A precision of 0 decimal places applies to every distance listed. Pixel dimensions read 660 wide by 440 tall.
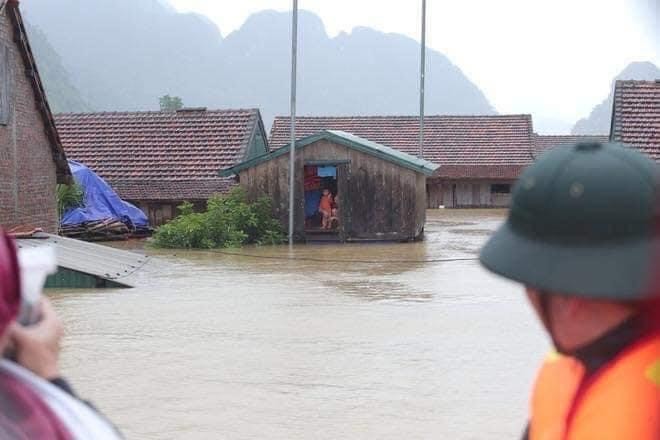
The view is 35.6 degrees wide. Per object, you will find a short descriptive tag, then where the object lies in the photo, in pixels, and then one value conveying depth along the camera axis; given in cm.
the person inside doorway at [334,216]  2456
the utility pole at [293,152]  2238
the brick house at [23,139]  1767
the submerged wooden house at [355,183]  2259
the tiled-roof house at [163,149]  2762
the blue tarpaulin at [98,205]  2372
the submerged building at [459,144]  3875
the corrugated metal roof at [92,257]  1375
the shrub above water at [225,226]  2112
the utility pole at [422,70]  3177
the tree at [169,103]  7062
